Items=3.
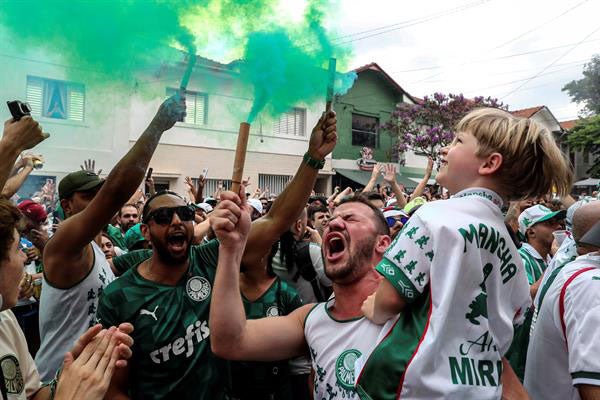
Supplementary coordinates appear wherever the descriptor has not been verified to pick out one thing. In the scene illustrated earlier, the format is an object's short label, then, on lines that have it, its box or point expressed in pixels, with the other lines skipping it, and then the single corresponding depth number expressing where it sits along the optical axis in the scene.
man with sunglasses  2.44
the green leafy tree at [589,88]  38.06
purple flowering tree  23.50
